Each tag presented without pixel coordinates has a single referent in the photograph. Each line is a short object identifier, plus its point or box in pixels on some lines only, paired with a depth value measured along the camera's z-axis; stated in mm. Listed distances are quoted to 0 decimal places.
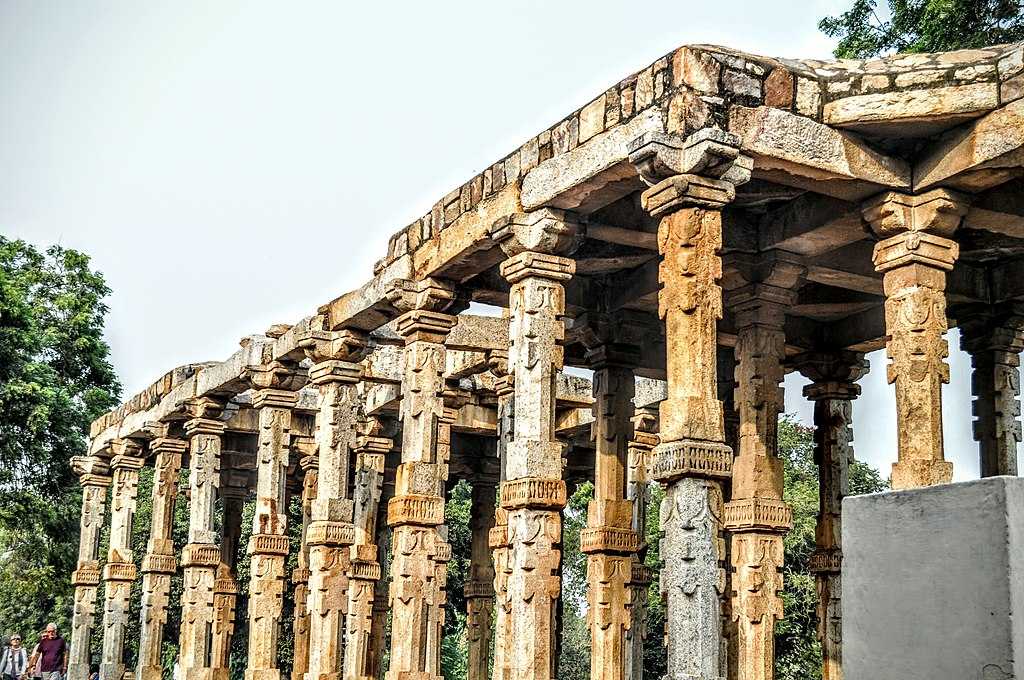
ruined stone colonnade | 9461
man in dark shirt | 18984
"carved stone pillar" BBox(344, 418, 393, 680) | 15664
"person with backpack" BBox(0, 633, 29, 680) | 19047
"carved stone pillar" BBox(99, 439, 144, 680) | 21781
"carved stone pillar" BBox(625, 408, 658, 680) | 15039
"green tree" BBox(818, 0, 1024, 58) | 17875
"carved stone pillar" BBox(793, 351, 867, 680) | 14898
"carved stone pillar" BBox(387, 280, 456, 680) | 12945
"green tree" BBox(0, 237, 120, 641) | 24719
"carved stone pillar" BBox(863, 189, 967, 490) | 9836
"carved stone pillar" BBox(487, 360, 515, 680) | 11578
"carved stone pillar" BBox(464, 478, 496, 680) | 21642
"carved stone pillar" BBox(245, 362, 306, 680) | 16703
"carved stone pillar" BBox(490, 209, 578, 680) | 10641
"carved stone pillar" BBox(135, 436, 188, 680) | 19938
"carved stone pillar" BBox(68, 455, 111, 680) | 23062
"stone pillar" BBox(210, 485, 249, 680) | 20141
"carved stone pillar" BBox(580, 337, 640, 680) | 12383
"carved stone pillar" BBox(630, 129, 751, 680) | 8961
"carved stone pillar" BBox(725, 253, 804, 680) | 11820
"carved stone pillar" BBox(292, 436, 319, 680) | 20562
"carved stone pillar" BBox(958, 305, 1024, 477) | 13578
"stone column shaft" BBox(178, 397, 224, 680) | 18688
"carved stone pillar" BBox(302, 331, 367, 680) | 15047
